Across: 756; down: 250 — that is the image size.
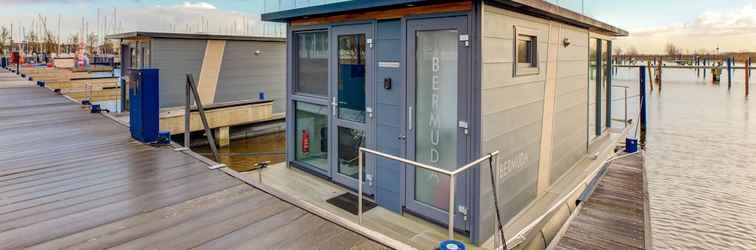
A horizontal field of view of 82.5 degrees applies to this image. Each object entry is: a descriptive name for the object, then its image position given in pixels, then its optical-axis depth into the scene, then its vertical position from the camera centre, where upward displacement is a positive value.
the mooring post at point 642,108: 10.15 +0.05
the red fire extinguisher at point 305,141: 6.32 -0.48
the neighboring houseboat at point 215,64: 10.97 +1.23
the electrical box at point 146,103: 5.67 +0.06
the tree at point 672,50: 86.12 +12.40
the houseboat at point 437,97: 4.11 +0.14
